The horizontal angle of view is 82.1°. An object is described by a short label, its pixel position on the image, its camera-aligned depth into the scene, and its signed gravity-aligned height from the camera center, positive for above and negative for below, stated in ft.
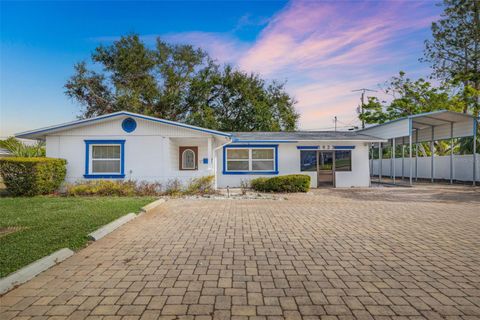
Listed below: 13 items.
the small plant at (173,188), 43.78 -4.14
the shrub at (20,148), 44.68 +2.39
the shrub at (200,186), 44.30 -3.82
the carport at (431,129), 55.98 +7.72
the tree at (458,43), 67.05 +32.17
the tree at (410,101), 84.99 +20.29
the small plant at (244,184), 53.10 -4.21
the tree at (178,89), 98.84 +27.71
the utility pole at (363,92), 113.23 +29.12
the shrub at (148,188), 43.14 -4.15
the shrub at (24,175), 38.04 -1.71
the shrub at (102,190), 41.73 -4.12
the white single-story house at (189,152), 45.96 +1.93
